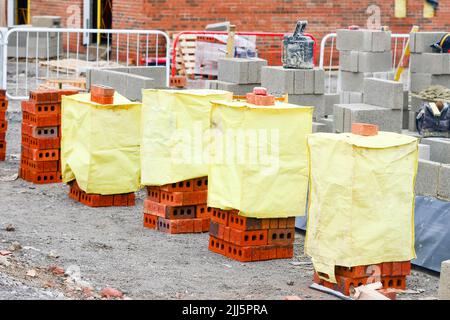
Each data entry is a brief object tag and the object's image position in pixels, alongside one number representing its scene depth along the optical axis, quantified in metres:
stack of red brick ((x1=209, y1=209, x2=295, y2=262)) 10.16
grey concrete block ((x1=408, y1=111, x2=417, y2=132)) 16.14
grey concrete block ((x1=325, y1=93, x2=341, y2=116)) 16.55
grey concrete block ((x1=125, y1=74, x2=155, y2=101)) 14.48
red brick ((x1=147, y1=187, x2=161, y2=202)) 11.39
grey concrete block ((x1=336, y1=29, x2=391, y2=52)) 17.14
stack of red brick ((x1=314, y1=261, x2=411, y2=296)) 9.08
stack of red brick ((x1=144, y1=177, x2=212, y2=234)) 11.23
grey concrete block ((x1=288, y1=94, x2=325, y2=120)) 14.22
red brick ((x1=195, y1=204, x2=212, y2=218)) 11.38
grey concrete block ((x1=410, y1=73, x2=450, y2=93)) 16.39
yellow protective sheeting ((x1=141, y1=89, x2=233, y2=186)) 11.02
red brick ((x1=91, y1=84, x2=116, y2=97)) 12.23
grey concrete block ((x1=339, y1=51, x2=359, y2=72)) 17.28
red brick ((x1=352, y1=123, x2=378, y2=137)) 9.20
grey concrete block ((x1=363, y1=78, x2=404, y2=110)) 13.05
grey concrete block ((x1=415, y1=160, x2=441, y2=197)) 10.73
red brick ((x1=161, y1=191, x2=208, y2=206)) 11.21
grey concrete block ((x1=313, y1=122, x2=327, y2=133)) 13.27
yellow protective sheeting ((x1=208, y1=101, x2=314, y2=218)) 9.91
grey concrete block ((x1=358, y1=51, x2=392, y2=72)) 17.14
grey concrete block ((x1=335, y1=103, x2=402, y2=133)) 12.84
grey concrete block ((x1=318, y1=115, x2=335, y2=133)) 13.74
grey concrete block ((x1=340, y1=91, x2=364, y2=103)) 16.88
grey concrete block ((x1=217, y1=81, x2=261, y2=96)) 14.89
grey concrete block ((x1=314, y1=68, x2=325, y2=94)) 14.31
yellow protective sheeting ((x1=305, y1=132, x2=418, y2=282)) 8.89
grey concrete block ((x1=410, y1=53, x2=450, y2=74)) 16.25
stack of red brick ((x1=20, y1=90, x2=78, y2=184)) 13.48
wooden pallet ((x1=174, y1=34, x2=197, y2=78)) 22.22
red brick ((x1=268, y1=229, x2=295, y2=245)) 10.30
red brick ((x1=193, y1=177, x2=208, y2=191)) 11.29
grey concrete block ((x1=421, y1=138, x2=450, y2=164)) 11.96
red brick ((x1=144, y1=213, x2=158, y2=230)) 11.46
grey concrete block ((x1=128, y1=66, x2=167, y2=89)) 16.09
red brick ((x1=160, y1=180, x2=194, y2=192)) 11.22
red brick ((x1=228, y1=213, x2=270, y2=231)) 10.12
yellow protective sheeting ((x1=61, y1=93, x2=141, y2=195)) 12.18
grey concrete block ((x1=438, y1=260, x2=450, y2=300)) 8.53
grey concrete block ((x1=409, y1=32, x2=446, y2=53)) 16.52
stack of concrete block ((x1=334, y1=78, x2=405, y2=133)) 12.89
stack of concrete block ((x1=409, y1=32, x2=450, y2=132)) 16.25
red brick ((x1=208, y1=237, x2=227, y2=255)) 10.43
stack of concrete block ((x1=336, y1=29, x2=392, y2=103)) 17.14
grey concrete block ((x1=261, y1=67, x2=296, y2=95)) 14.10
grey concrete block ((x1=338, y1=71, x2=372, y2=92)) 17.27
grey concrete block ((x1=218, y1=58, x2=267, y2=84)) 14.86
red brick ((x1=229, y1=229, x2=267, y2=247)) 10.14
